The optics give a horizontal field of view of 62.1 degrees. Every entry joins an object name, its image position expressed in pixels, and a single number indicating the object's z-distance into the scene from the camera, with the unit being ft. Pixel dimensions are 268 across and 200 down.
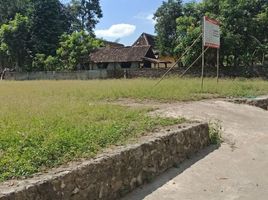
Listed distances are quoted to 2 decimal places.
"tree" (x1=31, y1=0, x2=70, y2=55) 79.31
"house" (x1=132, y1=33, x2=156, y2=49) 92.89
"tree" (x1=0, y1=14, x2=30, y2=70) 77.60
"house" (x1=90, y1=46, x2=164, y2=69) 73.08
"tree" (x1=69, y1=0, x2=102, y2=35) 97.20
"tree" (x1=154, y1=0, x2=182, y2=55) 68.39
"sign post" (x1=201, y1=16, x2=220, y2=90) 29.62
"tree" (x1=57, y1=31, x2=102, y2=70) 71.64
